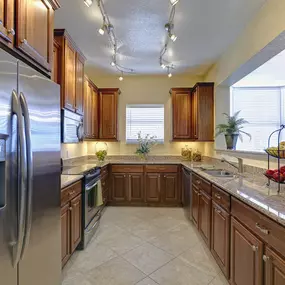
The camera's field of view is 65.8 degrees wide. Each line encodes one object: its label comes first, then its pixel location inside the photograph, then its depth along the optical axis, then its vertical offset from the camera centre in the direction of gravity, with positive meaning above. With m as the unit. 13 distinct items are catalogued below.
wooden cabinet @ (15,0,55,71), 1.36 +0.79
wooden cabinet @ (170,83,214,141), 4.35 +0.66
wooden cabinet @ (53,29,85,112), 2.58 +0.93
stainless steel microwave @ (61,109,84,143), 2.59 +0.21
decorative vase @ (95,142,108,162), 4.77 -0.15
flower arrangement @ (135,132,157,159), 4.94 -0.01
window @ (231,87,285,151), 4.52 +0.72
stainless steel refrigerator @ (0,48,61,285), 1.05 -0.17
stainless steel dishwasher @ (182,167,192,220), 3.66 -0.82
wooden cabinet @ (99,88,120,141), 4.88 +0.68
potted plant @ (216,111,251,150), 3.60 +0.23
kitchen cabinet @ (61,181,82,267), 2.11 -0.80
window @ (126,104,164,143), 5.19 +0.54
